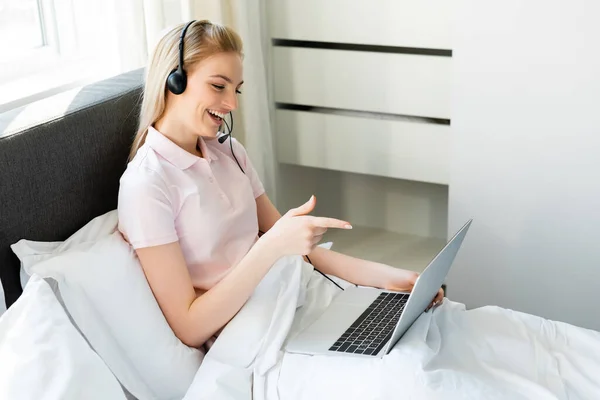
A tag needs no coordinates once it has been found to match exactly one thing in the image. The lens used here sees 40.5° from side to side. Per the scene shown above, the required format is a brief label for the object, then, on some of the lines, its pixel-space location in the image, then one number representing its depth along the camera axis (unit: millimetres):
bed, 1441
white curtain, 2203
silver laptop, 1531
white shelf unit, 2488
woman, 1586
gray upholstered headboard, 1515
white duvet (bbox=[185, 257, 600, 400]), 1459
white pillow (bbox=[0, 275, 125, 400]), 1279
